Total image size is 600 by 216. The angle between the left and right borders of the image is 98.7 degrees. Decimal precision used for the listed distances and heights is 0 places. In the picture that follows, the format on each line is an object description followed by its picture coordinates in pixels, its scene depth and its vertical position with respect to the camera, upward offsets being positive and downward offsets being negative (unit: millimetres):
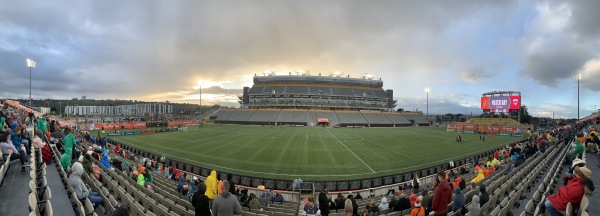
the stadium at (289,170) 6016 -3836
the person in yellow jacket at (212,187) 8773 -2670
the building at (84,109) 184450 -1014
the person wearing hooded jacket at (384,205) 9538 -3539
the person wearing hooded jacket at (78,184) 5766 -1717
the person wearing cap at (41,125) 15366 -1066
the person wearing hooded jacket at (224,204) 5148 -1918
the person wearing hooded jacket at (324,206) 8820 -3294
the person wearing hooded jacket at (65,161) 8359 -1748
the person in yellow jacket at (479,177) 12411 -3182
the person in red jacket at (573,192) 4422 -1457
